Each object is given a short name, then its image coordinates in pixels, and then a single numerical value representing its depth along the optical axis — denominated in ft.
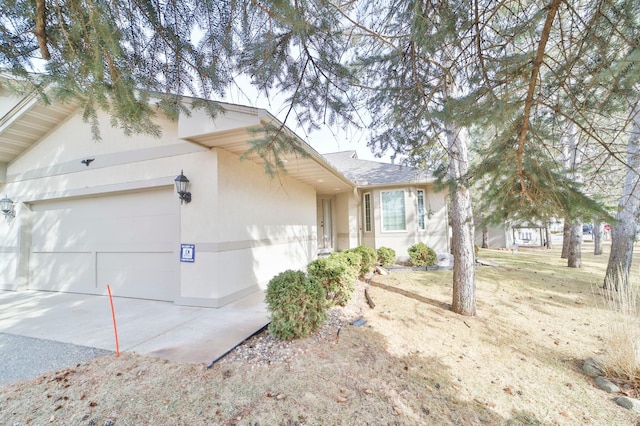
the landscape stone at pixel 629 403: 8.54
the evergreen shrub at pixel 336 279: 16.49
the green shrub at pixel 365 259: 25.18
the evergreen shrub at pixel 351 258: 20.89
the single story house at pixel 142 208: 16.97
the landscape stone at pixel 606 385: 9.48
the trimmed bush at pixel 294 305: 11.37
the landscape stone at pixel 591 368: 10.50
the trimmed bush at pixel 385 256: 32.07
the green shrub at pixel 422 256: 31.94
